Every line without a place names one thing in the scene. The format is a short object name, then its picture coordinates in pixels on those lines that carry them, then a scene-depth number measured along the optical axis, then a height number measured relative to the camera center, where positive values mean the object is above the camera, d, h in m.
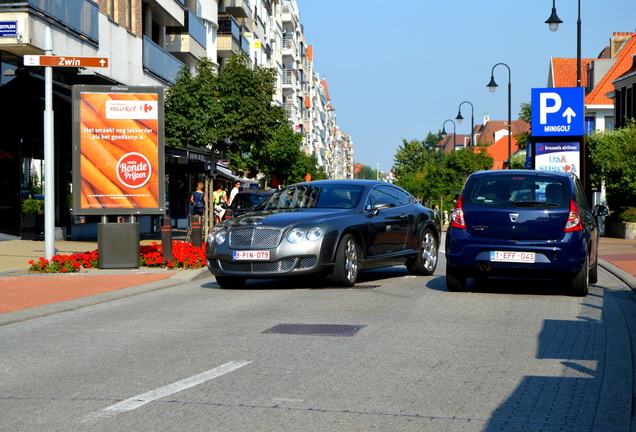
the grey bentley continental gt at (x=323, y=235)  12.57 -0.50
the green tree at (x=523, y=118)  60.12 +5.26
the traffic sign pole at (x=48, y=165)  15.91 +0.57
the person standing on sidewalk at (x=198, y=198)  27.45 +0.04
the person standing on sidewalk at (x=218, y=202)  31.06 -0.08
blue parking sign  30.00 +2.78
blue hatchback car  11.78 -0.39
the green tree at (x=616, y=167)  33.91 +1.22
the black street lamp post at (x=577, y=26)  31.11 +6.01
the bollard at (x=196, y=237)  19.94 -0.79
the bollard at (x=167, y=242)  16.25 -0.73
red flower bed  15.48 -1.03
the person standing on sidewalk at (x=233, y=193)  30.12 +0.20
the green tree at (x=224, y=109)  25.92 +2.50
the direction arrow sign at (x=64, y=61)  15.30 +2.24
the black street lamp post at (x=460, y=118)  67.55 +5.82
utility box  16.02 -0.78
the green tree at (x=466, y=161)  70.75 +2.87
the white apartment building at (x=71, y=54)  22.34 +4.02
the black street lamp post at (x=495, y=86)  46.78 +5.89
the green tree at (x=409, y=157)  125.62 +5.65
